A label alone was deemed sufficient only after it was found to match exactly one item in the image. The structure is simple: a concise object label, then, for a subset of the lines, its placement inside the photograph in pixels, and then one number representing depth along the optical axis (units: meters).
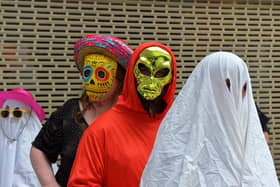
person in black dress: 5.69
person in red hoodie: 4.82
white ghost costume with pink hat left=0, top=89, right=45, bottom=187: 8.38
